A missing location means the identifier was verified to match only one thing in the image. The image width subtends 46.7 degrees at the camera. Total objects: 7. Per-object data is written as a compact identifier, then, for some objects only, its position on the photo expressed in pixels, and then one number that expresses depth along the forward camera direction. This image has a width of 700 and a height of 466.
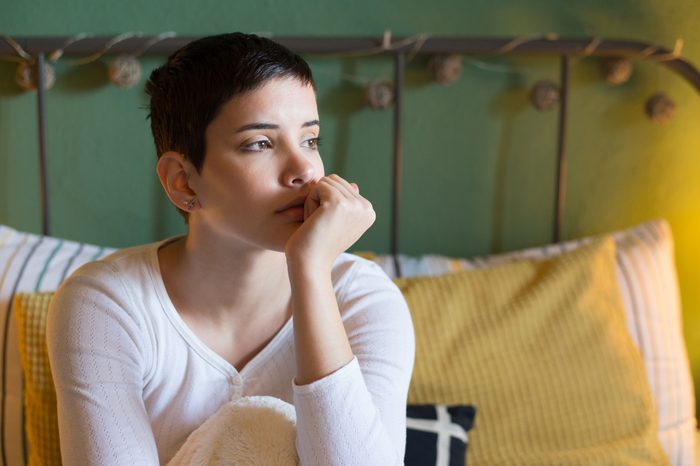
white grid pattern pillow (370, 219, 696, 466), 1.60
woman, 1.00
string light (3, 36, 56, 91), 1.61
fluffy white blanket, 1.02
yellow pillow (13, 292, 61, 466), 1.32
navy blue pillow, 1.29
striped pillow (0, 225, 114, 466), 1.42
